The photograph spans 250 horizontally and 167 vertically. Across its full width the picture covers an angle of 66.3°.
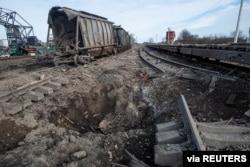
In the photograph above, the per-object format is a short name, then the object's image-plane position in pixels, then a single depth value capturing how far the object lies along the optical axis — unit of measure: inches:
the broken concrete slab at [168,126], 136.3
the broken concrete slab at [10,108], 169.5
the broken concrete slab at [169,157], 101.4
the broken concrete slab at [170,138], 117.0
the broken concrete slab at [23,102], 184.5
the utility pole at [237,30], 853.6
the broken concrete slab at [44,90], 219.5
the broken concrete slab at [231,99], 178.5
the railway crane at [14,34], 1182.9
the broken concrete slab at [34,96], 199.2
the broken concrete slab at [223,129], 116.3
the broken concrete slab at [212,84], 215.4
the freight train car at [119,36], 807.9
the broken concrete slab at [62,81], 261.3
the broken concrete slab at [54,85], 239.1
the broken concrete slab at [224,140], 104.2
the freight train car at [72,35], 426.0
